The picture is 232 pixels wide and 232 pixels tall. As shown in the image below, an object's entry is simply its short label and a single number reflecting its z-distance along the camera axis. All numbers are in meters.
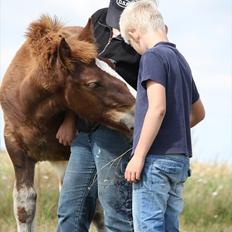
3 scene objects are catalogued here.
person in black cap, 9.65
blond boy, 8.14
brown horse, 9.67
